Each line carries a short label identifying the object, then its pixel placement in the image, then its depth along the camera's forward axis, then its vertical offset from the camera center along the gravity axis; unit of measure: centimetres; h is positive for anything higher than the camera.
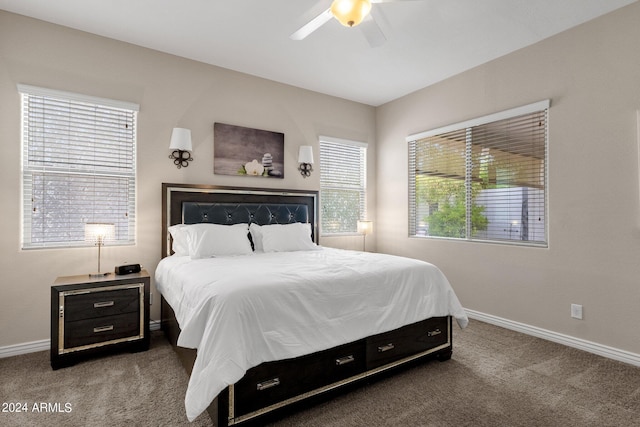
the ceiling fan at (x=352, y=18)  205 +131
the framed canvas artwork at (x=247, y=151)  385 +75
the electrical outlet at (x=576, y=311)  299 -90
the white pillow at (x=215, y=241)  313 -28
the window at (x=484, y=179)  337 +41
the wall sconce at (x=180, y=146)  345 +70
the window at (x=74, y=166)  293 +44
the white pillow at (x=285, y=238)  357 -29
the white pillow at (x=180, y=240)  328 -28
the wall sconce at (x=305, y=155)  436 +77
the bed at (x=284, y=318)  173 -67
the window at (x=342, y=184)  479 +43
